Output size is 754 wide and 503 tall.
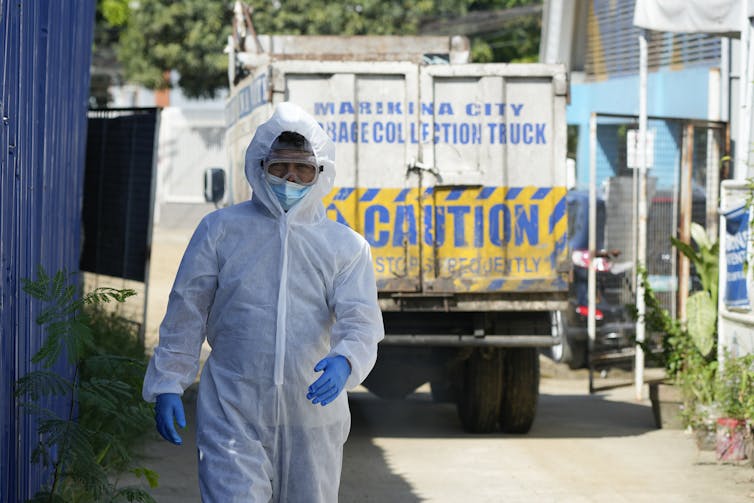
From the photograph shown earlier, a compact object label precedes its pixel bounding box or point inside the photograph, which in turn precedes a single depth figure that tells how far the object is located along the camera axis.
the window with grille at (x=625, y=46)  17.58
